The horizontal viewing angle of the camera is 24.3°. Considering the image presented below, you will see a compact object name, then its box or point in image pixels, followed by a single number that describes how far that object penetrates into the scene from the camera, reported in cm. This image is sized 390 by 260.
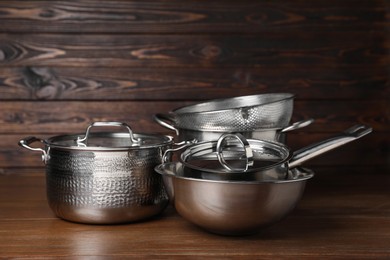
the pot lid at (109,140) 153
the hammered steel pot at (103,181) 150
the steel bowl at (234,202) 139
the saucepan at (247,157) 141
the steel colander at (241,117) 164
